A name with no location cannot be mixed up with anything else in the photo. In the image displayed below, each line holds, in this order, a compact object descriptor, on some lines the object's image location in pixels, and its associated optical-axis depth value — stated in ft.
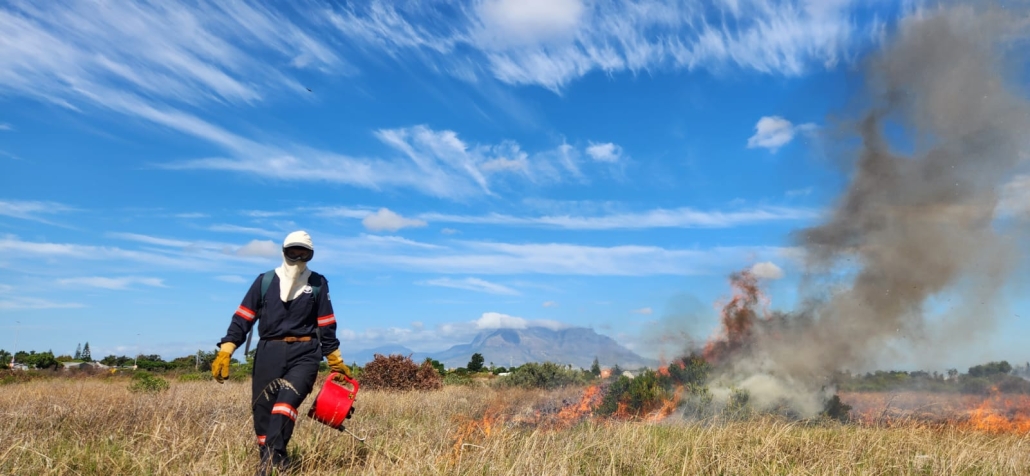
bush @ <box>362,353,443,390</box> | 72.54
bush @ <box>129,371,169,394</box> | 52.25
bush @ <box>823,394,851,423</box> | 43.75
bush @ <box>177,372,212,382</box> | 79.51
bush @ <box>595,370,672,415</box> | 46.37
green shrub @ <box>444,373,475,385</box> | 83.51
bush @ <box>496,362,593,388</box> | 80.53
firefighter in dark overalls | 21.35
